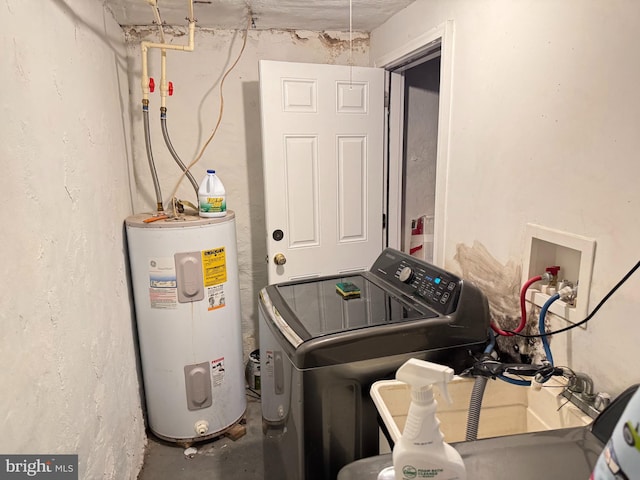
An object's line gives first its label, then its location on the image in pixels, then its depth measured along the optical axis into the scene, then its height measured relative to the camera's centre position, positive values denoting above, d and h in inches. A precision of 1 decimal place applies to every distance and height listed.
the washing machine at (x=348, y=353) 44.5 -21.2
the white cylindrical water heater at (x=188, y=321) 74.0 -29.7
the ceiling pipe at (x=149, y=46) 75.6 +21.1
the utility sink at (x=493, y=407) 42.8 -26.7
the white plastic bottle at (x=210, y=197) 77.8 -6.6
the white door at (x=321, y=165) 84.9 -0.9
